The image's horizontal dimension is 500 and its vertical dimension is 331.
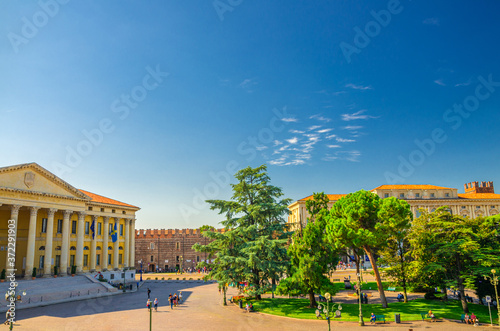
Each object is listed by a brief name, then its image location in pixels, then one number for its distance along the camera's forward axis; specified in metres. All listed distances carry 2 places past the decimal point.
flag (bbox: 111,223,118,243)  56.44
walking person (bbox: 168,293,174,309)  35.19
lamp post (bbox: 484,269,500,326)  25.94
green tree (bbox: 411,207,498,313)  31.67
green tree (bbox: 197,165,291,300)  32.81
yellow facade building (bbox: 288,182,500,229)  89.62
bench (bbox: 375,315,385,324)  28.31
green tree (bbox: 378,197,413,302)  31.28
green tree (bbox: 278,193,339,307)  31.20
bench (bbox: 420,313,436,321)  28.94
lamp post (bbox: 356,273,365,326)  27.77
